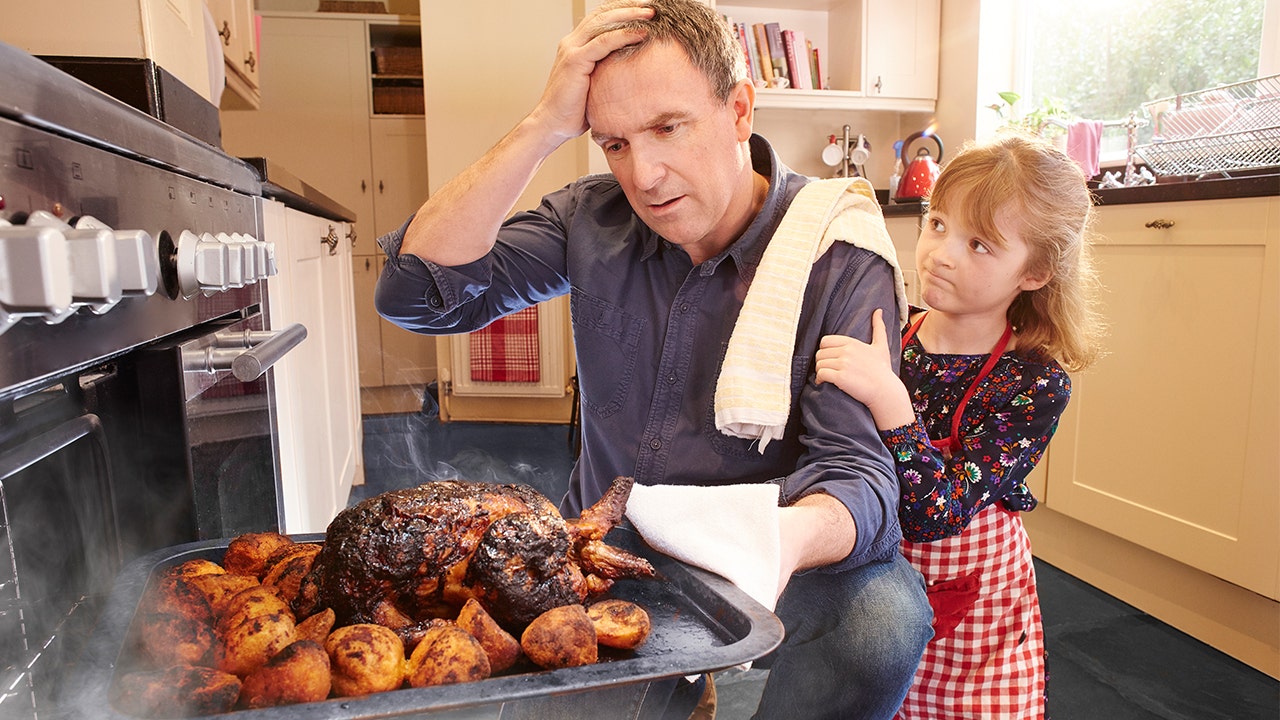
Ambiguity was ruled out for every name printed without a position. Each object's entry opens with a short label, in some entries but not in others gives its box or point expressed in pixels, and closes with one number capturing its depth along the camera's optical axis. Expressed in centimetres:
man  99
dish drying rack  206
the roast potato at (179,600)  53
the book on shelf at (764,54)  375
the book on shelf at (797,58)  379
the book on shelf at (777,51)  378
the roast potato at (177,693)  43
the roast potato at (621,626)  56
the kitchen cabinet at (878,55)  374
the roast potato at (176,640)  50
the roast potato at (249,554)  65
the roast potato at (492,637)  53
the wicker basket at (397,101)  490
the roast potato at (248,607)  53
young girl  140
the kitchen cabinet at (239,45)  266
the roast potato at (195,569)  59
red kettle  342
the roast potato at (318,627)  54
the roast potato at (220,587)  56
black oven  42
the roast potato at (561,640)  52
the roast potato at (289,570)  60
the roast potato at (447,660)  48
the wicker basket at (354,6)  489
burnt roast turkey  58
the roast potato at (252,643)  50
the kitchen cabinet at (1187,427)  188
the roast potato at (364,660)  47
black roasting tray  41
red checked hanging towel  440
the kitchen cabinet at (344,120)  480
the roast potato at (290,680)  45
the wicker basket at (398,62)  486
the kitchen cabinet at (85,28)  98
